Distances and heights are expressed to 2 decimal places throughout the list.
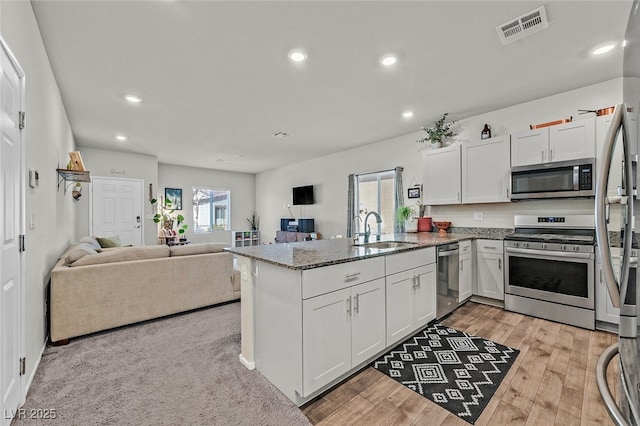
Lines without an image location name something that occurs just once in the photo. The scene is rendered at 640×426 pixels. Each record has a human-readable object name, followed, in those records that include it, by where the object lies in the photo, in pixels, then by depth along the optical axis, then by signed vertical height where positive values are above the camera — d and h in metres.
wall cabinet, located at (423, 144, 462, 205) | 3.96 +0.55
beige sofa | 2.59 -0.75
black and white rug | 1.79 -1.19
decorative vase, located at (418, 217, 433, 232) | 4.41 -0.18
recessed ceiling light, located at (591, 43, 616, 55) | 2.39 +1.43
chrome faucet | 3.03 -0.25
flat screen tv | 6.89 +0.48
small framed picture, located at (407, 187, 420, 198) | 4.69 +0.35
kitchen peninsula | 1.73 -0.69
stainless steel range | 2.80 -0.62
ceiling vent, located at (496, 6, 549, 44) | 2.03 +1.44
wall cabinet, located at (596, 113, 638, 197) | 2.76 +0.59
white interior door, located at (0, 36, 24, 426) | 1.42 -0.11
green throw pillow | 4.26 -0.42
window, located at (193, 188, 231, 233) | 8.17 +0.15
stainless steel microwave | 2.90 +0.36
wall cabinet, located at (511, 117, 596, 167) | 2.92 +0.77
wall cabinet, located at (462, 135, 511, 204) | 3.52 +0.55
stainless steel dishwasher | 2.99 -0.75
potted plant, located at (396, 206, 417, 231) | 4.54 -0.05
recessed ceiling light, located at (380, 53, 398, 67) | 2.53 +1.43
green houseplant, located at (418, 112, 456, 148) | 4.15 +1.22
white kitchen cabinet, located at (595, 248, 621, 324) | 2.67 -0.90
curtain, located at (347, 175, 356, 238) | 5.89 +0.24
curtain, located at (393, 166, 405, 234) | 4.92 +0.37
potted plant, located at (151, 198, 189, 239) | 7.18 -0.08
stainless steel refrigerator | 0.73 -0.10
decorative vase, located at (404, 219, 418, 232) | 4.66 -0.21
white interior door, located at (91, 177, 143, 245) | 5.83 +0.16
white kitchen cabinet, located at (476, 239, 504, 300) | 3.43 -0.72
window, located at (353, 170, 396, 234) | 5.44 +0.32
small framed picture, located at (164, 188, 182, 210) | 7.48 +0.47
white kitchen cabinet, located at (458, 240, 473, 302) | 3.42 -0.75
